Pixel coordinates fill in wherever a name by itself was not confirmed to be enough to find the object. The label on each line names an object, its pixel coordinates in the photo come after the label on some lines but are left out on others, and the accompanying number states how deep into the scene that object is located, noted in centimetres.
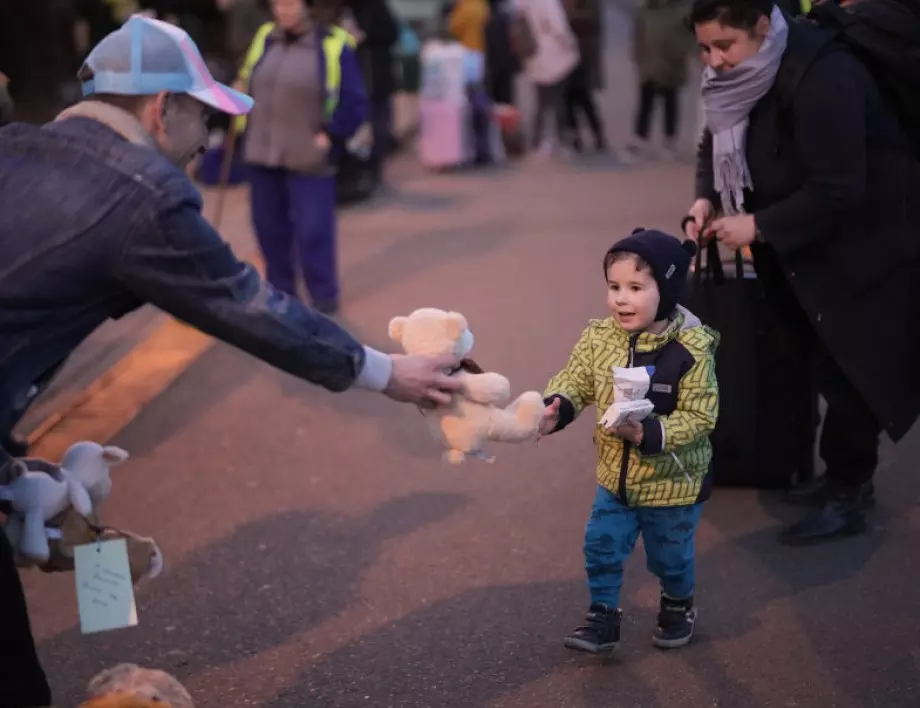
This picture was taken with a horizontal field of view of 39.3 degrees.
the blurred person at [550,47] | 1335
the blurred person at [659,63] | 1266
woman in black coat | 417
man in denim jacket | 267
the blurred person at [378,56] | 1239
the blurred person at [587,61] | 1356
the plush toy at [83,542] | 297
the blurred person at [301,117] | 750
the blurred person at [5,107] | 456
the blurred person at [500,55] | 1415
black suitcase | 484
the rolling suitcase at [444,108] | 1300
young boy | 354
